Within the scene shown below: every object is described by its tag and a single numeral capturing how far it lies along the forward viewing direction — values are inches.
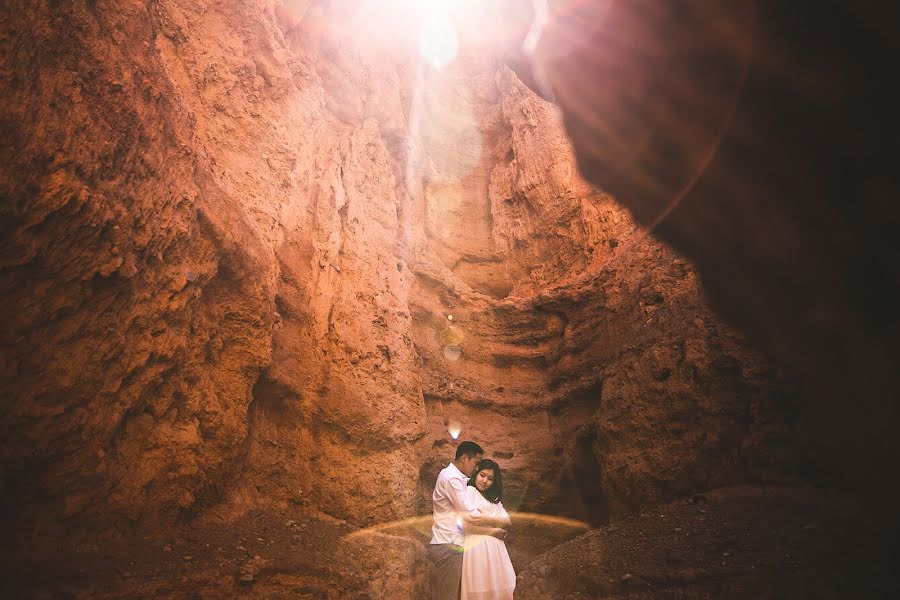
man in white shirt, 228.1
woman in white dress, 220.1
